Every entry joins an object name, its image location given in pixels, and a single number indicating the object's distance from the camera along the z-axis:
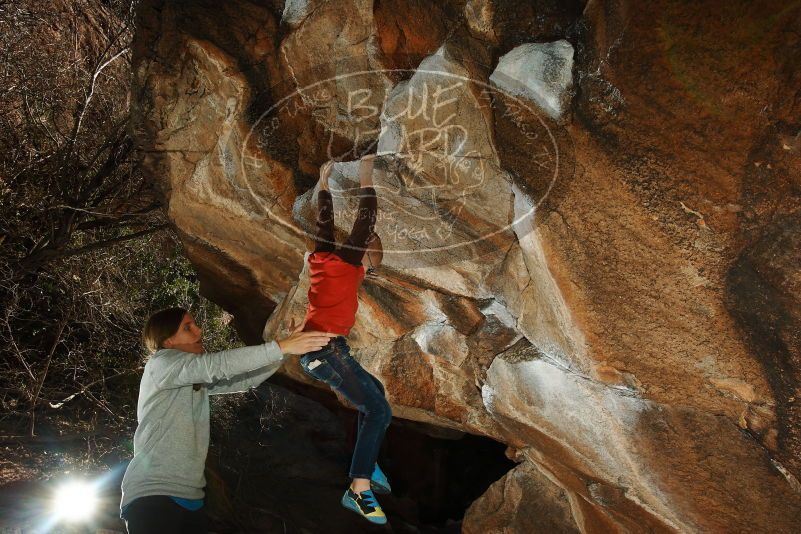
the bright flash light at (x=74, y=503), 4.12
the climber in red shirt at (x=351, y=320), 3.51
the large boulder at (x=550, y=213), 2.54
